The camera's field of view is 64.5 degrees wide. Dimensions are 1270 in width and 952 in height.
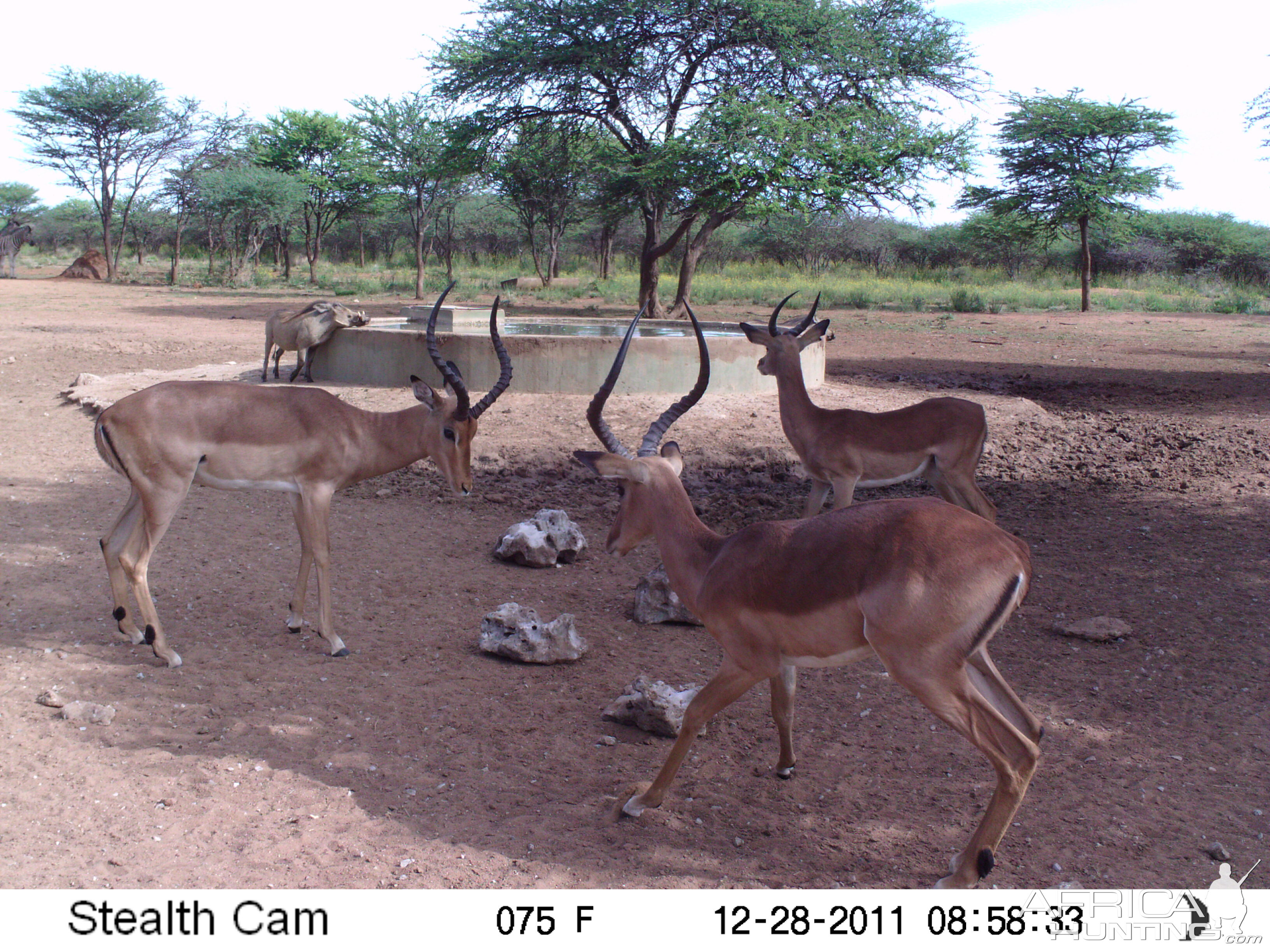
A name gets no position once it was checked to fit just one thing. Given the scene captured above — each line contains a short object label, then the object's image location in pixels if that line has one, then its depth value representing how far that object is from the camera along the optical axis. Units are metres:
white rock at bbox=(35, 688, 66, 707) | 4.13
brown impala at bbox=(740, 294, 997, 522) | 6.80
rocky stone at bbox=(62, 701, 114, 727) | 4.01
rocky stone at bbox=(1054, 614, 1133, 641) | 5.26
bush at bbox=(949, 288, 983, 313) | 26.81
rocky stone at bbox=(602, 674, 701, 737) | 4.19
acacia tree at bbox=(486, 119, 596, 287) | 22.14
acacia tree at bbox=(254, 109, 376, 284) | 35.81
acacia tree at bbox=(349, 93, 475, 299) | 30.48
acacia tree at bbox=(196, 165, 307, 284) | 32.41
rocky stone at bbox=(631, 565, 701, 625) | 5.60
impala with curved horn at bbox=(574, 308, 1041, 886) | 3.04
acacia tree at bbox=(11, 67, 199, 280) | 35.84
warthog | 11.08
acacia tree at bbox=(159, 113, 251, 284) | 36.44
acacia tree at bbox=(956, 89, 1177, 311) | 28.08
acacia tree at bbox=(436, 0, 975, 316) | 18.56
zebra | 35.94
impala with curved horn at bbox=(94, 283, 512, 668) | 4.79
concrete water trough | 10.01
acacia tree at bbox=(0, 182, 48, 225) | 52.44
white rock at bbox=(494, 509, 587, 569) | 6.42
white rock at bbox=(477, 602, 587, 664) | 4.91
